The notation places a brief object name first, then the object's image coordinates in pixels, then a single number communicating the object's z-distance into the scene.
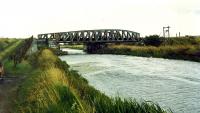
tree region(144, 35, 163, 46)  140.61
